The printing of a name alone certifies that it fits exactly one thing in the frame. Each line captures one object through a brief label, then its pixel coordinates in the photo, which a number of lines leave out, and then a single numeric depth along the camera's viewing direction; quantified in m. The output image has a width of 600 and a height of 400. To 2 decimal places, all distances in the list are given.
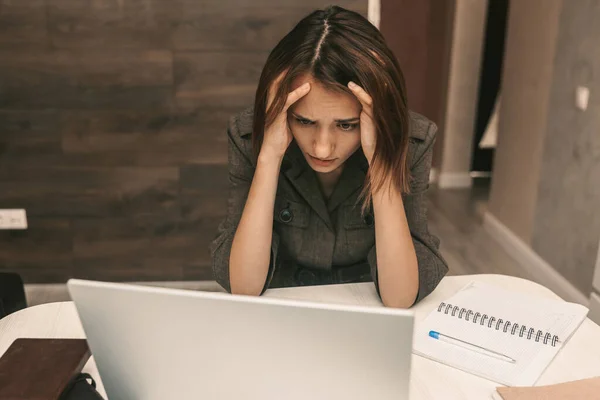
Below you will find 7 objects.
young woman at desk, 1.17
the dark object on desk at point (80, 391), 0.86
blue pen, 1.02
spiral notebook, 1.00
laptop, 0.66
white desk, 0.96
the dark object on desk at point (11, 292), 1.48
